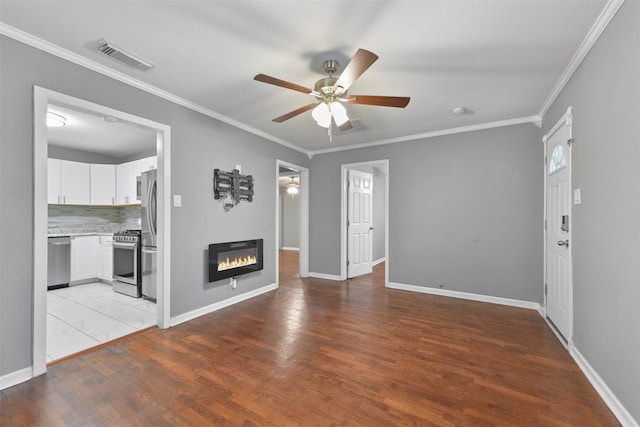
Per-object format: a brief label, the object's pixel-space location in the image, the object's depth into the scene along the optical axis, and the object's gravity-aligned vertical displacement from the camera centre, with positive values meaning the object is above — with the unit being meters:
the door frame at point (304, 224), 5.47 -0.20
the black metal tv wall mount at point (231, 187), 3.59 +0.38
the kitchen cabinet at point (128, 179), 4.93 +0.66
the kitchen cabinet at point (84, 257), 4.79 -0.78
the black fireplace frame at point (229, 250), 3.51 -0.62
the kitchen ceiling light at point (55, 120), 3.39 +1.23
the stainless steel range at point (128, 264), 4.15 -0.79
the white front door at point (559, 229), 2.57 -0.15
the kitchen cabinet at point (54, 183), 4.69 +0.54
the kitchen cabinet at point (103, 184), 5.14 +0.57
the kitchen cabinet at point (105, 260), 4.92 -0.84
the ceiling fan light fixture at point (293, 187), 9.74 +0.98
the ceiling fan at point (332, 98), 2.11 +1.01
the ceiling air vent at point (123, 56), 2.15 +1.33
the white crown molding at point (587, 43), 1.72 +1.30
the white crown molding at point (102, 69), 1.99 +1.31
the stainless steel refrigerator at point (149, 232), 3.69 -0.25
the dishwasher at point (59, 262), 4.53 -0.82
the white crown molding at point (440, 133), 3.69 +1.28
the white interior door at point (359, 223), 5.26 -0.19
